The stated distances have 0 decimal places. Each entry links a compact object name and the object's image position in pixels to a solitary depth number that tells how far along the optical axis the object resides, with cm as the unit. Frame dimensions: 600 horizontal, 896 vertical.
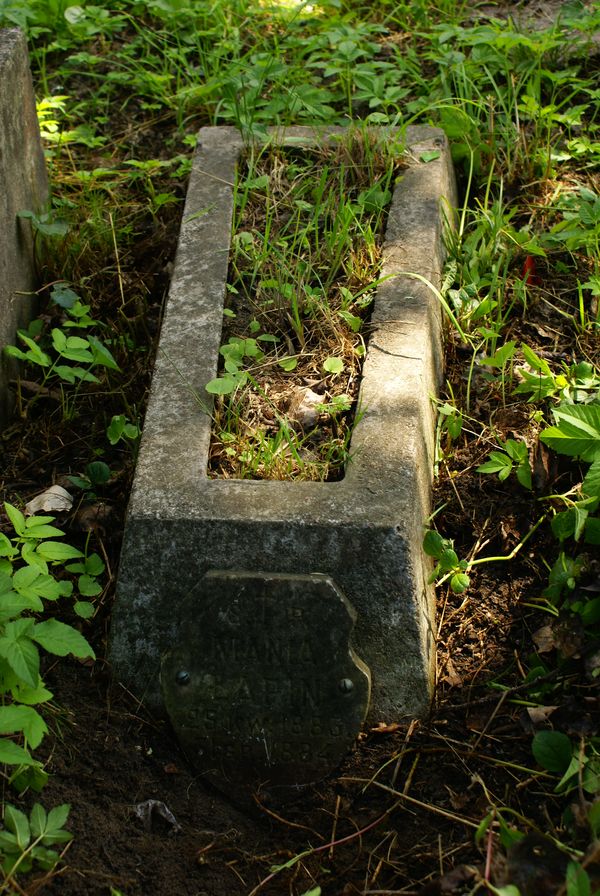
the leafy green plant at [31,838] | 190
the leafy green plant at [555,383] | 272
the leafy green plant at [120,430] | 282
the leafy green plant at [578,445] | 234
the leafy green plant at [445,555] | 235
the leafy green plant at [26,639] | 192
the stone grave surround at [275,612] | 222
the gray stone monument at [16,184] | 298
